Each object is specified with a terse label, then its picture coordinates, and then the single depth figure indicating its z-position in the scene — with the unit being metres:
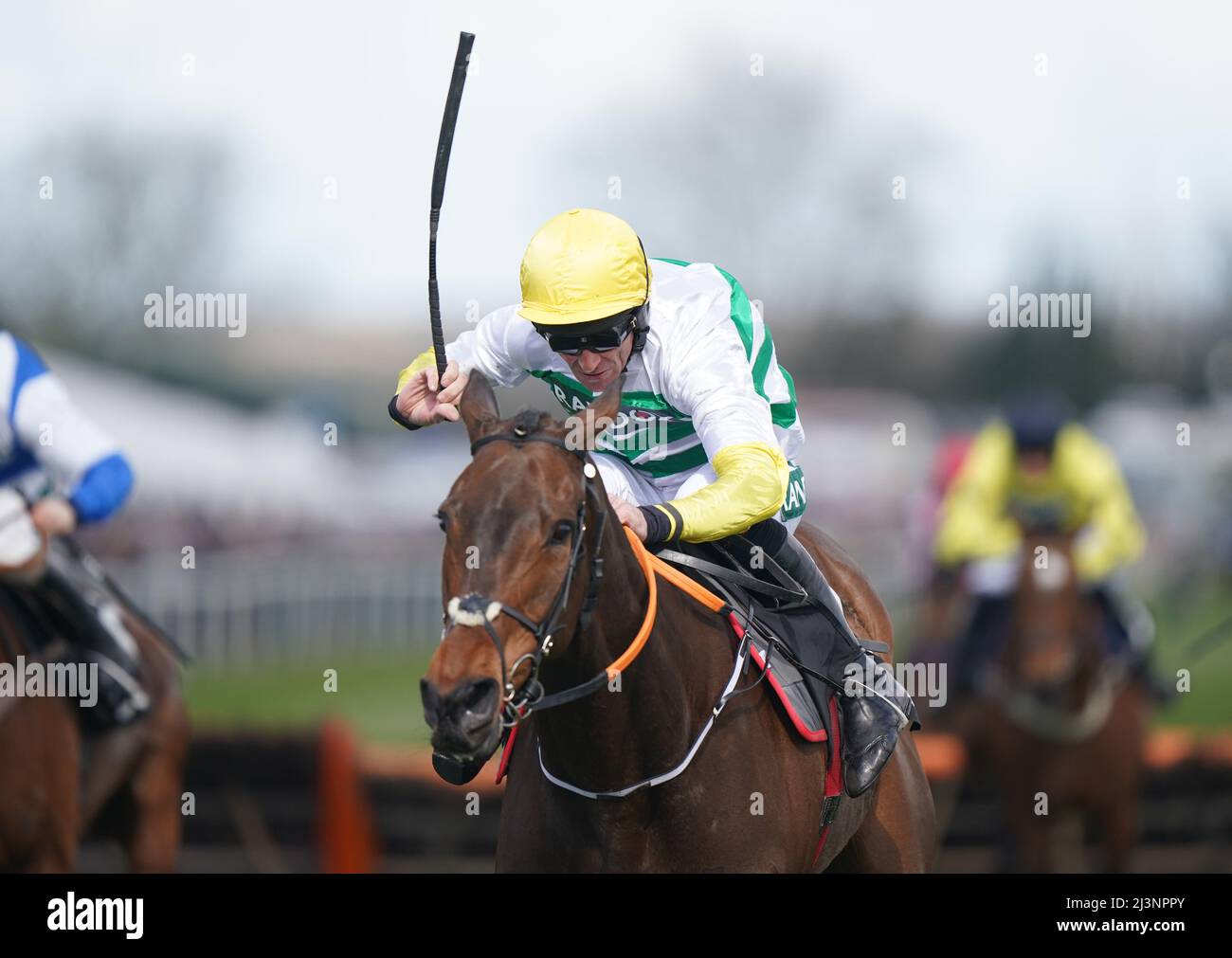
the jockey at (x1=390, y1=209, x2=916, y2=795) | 8.41
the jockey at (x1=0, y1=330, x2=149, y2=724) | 12.77
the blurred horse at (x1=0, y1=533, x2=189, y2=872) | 12.70
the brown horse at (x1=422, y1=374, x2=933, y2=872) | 6.93
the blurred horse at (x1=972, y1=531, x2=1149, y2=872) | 20.33
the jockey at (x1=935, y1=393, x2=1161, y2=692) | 20.84
